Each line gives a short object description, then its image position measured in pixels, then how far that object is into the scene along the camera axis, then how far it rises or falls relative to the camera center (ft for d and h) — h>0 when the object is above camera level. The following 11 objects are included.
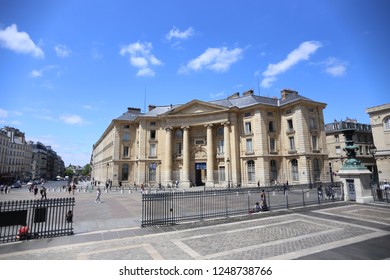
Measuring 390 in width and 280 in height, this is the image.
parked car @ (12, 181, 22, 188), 154.40 -5.13
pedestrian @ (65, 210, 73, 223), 33.12 -5.92
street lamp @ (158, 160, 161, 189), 150.55 +3.06
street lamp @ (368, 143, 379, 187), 168.66 +0.64
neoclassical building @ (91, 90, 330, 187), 122.93 +19.90
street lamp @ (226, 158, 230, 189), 133.47 +6.91
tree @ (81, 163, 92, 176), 563.16 +16.91
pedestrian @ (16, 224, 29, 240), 29.27 -7.51
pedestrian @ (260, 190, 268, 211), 46.85 -6.77
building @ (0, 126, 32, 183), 208.44 +24.30
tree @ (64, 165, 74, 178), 513.41 +9.62
